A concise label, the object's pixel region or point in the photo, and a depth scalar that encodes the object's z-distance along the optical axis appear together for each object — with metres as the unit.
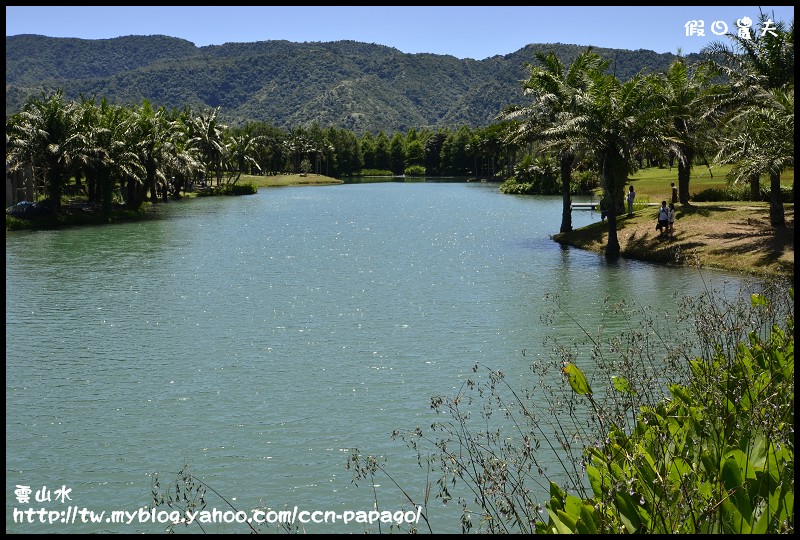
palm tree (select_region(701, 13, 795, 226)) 28.33
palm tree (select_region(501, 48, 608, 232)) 36.21
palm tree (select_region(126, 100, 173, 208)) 67.25
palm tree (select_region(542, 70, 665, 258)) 32.88
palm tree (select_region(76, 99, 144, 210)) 57.78
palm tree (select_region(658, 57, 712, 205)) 39.81
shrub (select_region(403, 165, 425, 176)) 195.50
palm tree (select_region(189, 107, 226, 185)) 104.12
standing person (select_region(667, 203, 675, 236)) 34.19
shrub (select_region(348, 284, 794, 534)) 5.91
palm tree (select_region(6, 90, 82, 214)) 55.50
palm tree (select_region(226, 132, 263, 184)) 120.12
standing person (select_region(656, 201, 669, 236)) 34.03
